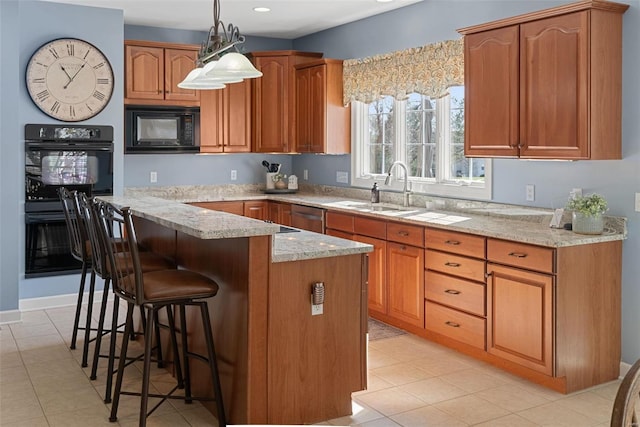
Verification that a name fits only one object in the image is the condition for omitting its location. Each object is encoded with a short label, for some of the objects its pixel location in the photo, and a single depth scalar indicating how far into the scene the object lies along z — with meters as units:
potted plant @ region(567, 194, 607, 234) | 3.75
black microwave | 6.17
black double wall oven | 5.50
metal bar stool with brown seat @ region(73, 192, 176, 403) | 3.46
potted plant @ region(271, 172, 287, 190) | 7.12
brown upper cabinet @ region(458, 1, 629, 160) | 3.67
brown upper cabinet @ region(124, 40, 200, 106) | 6.14
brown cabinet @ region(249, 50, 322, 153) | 6.68
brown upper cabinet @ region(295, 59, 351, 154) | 6.29
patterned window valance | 4.96
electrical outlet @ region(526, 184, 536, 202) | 4.43
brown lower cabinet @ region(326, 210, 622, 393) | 3.63
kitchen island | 3.00
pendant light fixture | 3.42
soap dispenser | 5.68
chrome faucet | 5.47
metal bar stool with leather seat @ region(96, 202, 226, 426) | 2.97
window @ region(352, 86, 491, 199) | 5.14
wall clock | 5.52
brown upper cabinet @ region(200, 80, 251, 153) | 6.66
